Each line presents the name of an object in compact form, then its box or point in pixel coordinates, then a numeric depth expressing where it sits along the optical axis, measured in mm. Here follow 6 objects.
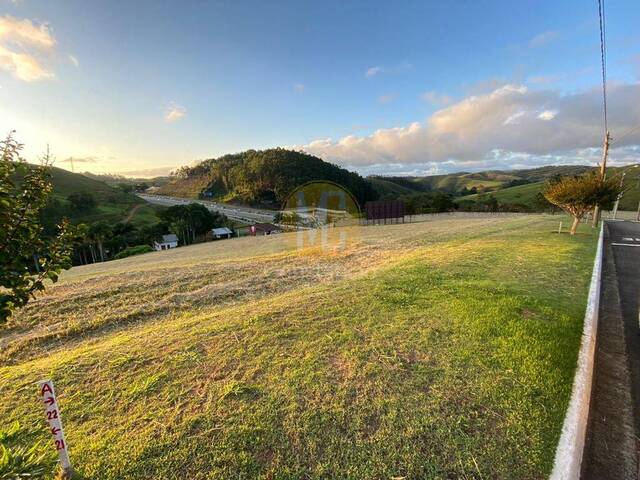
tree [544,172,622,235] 15000
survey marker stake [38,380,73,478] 1872
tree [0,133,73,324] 2418
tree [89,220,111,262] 47812
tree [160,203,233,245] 59094
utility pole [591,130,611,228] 20691
